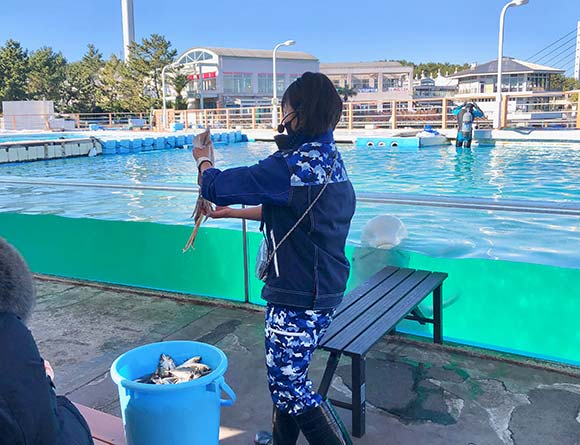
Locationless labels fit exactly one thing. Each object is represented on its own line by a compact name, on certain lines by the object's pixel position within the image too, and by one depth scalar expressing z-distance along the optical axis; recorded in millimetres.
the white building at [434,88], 82250
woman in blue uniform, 1903
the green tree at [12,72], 51178
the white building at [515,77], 71625
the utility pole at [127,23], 55906
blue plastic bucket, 1924
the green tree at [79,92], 52906
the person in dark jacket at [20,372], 1246
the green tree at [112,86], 50500
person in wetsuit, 19031
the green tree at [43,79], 52125
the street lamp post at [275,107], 29036
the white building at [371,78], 70062
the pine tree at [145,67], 49344
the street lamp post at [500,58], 22598
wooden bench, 2506
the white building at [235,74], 56422
